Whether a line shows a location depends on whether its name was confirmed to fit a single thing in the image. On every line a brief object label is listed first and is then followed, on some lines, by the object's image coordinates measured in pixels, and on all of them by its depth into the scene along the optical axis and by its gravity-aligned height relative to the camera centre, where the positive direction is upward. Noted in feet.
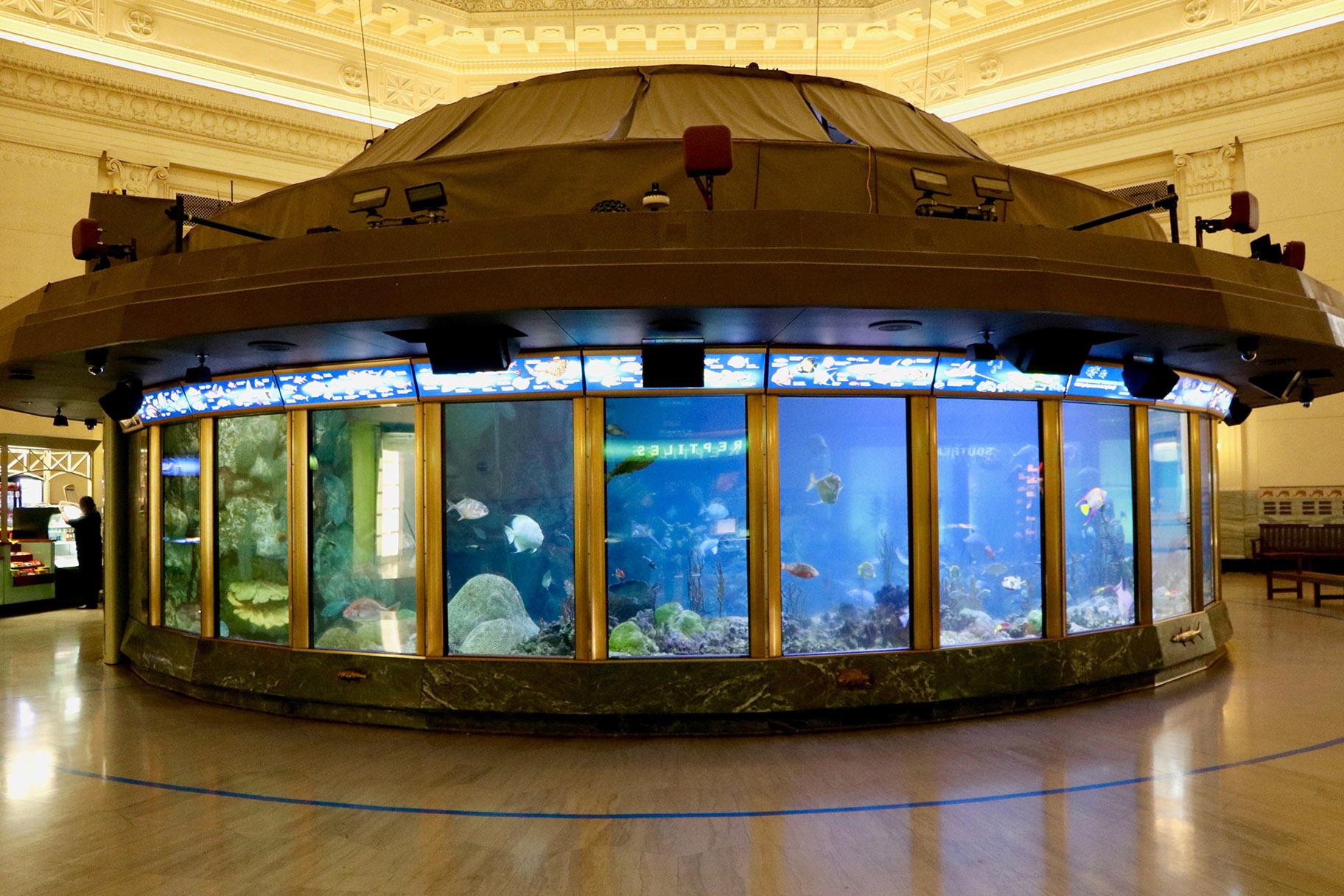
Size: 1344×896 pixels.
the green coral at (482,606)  22.89 -3.25
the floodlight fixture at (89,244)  23.98 +6.01
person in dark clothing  50.34 -3.83
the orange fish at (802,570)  22.95 -2.56
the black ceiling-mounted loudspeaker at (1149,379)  25.32 +2.07
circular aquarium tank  19.57 +1.10
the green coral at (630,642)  22.38 -4.08
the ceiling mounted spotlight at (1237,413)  34.96 +1.53
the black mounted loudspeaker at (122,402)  26.66 +2.17
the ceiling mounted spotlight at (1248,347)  22.88 +2.60
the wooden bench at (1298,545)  49.60 -4.98
